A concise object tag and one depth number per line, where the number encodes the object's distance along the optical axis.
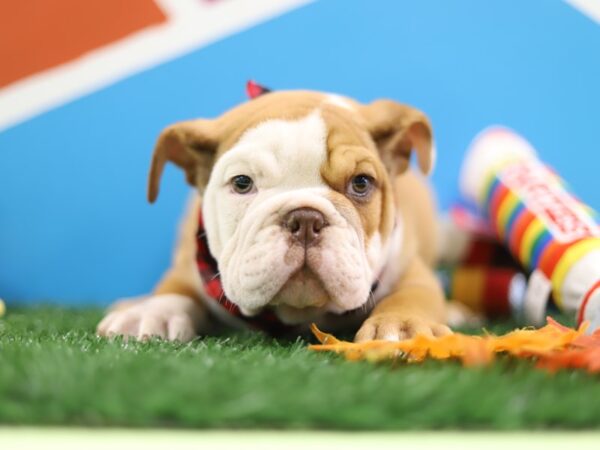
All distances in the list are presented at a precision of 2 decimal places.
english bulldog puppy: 0.45
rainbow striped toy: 0.52
